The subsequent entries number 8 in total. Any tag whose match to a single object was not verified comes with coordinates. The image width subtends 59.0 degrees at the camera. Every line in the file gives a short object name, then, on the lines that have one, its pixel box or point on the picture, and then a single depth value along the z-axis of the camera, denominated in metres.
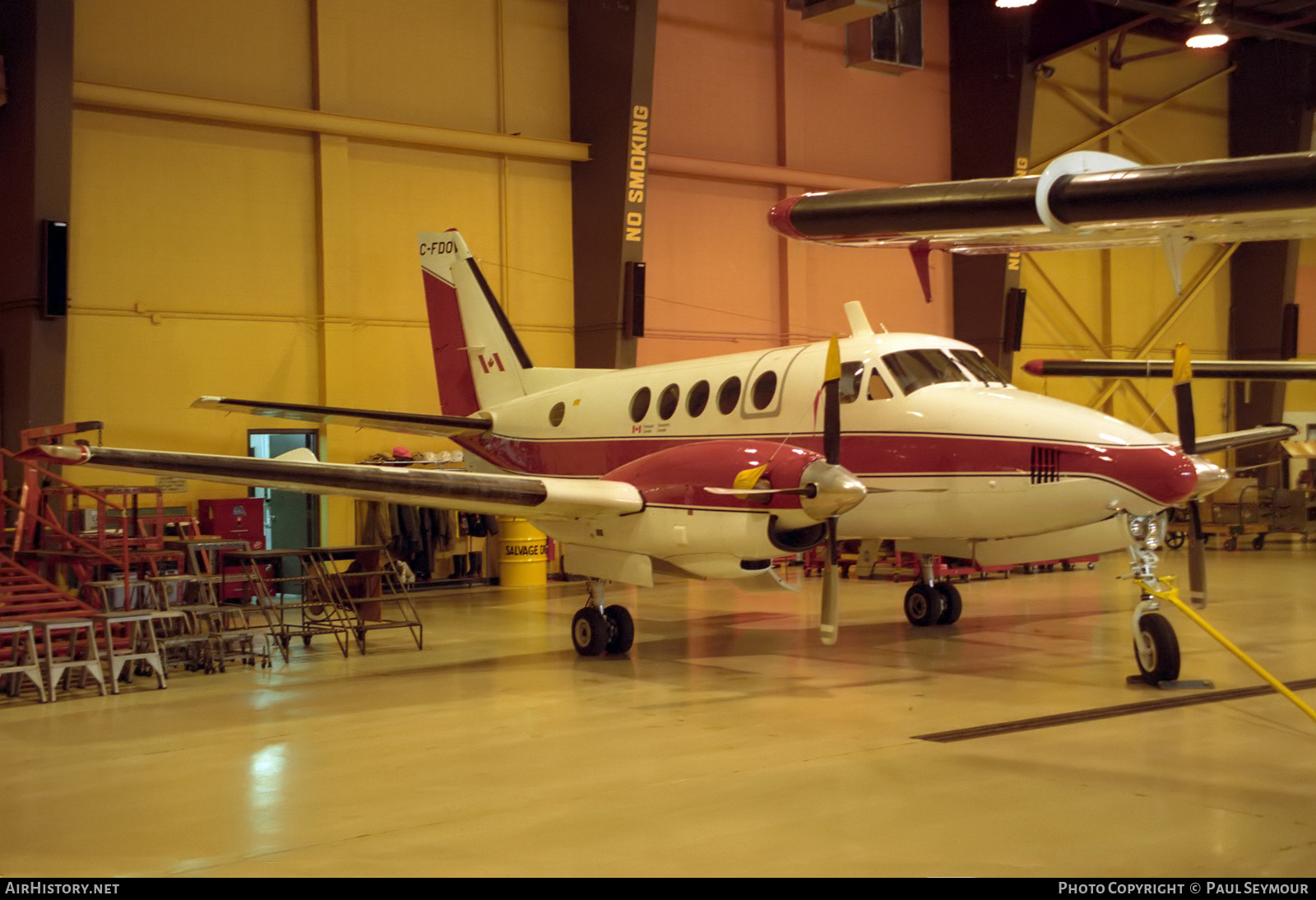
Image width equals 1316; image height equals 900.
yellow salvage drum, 17.91
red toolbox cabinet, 15.70
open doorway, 17.36
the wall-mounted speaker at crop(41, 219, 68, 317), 14.42
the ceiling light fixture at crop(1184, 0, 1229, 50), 16.38
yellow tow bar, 6.53
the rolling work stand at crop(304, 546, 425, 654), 11.53
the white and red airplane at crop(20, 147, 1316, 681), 8.64
